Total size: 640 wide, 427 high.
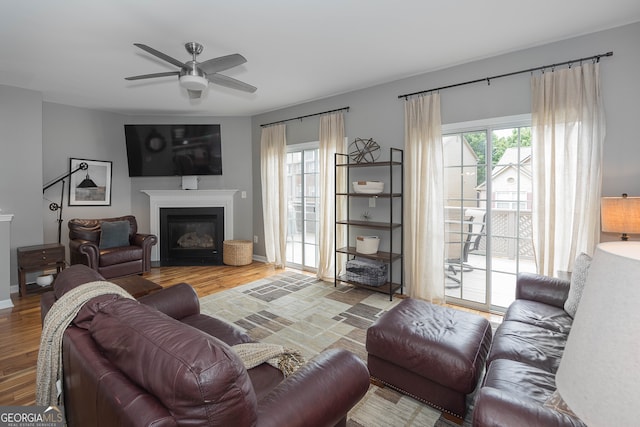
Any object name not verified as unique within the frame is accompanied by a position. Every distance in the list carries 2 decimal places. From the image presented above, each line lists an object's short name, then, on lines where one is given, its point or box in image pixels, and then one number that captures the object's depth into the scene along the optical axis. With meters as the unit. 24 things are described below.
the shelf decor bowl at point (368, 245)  4.11
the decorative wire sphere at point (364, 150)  4.26
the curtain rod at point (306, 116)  4.55
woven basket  5.61
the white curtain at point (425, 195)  3.67
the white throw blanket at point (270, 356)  1.58
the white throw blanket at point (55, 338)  1.38
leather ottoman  1.83
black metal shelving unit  3.89
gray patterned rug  1.96
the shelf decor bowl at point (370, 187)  4.00
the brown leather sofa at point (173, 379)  0.91
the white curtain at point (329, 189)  4.55
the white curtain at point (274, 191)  5.39
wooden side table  3.95
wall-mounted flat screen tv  5.58
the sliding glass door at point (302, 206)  5.19
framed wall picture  5.13
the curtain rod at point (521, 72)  2.78
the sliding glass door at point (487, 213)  3.33
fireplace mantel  5.76
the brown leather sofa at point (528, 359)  1.12
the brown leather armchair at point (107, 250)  4.43
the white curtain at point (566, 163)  2.80
